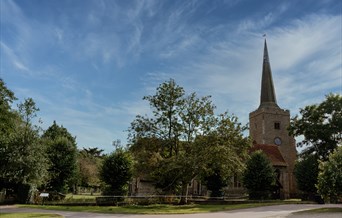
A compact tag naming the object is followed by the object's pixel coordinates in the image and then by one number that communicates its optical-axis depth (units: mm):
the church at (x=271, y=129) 56812
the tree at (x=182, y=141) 29141
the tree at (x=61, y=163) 37469
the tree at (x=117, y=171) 37188
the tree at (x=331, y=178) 22547
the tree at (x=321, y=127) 43094
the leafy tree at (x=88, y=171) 59031
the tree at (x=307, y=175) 41656
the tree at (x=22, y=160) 30578
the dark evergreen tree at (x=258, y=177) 40828
